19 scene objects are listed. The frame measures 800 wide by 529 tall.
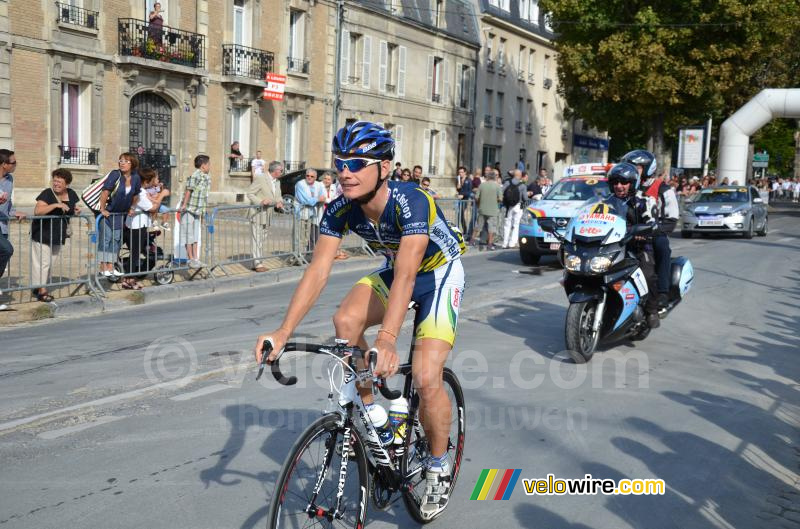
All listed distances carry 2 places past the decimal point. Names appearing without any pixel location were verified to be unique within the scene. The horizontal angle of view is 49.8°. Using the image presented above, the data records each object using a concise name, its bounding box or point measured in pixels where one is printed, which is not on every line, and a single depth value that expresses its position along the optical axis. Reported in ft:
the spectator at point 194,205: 42.34
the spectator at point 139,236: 39.14
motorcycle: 26.71
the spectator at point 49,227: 34.91
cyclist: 12.51
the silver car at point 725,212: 80.07
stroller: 39.24
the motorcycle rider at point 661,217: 29.63
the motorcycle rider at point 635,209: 28.22
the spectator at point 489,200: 66.44
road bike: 11.24
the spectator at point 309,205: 50.17
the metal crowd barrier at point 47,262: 34.14
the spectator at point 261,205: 47.03
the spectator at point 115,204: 37.35
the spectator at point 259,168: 50.00
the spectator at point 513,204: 67.46
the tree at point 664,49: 107.14
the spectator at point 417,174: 71.70
